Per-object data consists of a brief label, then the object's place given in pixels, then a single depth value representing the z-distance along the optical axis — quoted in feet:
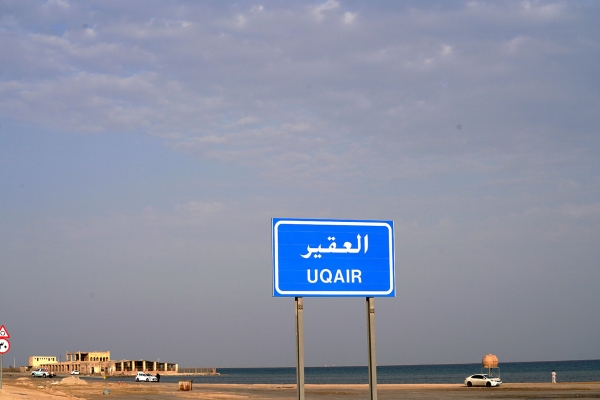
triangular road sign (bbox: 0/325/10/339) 102.01
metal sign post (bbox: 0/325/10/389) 101.19
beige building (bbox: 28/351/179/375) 615.57
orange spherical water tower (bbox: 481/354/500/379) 250.78
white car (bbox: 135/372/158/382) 352.73
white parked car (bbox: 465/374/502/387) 245.86
